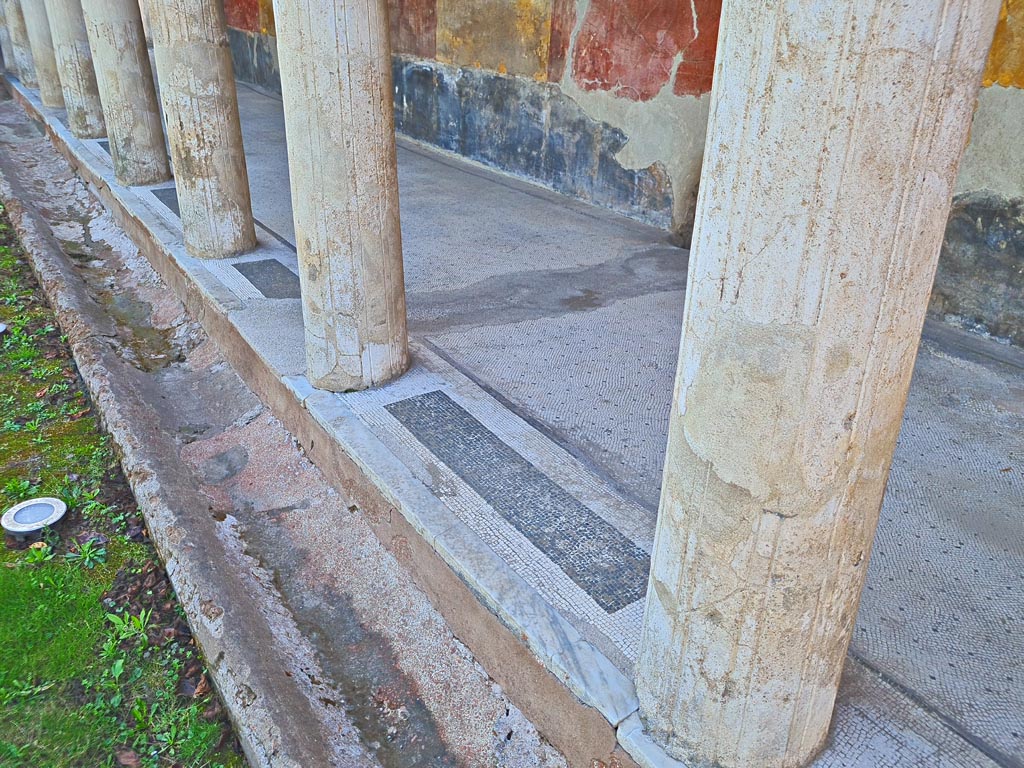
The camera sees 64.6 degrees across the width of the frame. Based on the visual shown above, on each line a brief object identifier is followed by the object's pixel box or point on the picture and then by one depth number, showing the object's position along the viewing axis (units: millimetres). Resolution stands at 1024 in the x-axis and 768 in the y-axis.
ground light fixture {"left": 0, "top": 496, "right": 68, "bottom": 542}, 3361
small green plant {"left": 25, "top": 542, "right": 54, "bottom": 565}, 3264
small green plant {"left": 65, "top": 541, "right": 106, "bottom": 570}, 3295
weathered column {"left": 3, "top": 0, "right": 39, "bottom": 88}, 12016
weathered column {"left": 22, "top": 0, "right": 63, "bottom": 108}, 9992
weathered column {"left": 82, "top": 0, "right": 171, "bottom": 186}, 6602
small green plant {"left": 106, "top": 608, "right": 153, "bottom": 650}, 2928
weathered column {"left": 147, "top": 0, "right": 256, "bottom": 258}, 4820
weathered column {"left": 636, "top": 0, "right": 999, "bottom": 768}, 1328
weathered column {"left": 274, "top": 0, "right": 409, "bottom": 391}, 3160
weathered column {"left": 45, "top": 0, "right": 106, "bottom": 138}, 8469
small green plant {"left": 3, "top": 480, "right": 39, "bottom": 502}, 3674
